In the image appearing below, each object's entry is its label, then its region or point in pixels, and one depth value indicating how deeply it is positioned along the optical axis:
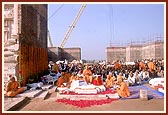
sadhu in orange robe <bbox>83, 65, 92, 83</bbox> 13.95
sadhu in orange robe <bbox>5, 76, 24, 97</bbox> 10.60
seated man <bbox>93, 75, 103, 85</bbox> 13.15
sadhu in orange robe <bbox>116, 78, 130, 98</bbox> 10.78
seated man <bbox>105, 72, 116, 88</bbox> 13.16
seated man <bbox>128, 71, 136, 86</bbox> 14.21
